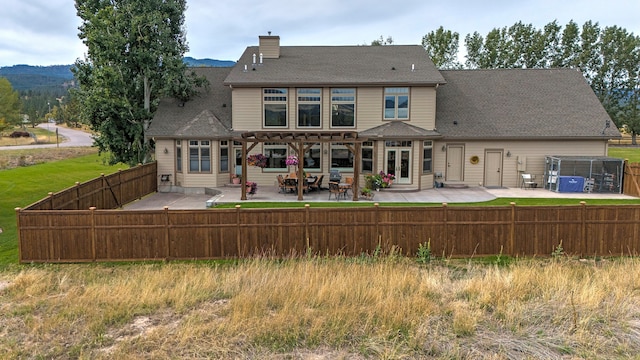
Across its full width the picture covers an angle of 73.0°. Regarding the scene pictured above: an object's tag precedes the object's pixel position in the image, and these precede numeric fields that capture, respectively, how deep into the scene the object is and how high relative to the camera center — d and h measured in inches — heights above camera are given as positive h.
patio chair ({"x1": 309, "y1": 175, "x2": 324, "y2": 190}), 737.3 -69.4
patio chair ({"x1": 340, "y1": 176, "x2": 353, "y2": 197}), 677.9 -65.0
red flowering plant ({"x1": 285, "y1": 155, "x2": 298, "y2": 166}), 735.1 -29.7
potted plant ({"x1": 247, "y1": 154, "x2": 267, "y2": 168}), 738.8 -28.5
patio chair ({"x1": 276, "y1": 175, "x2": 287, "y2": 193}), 725.3 -67.5
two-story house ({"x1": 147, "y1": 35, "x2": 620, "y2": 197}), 792.9 +29.5
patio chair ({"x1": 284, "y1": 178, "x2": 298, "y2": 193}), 714.8 -65.3
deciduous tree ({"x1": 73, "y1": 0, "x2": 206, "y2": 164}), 768.3 +141.7
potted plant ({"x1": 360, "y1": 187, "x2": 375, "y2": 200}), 690.2 -80.0
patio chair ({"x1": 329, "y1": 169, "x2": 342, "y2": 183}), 740.6 -56.7
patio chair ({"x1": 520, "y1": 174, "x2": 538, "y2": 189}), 799.1 -70.9
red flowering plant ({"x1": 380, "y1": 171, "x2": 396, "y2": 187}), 768.9 -61.6
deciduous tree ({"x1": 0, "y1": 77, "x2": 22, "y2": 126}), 2279.8 +209.3
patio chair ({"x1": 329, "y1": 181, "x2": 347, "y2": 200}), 672.4 -70.9
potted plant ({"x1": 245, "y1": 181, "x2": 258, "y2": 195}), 704.4 -71.5
